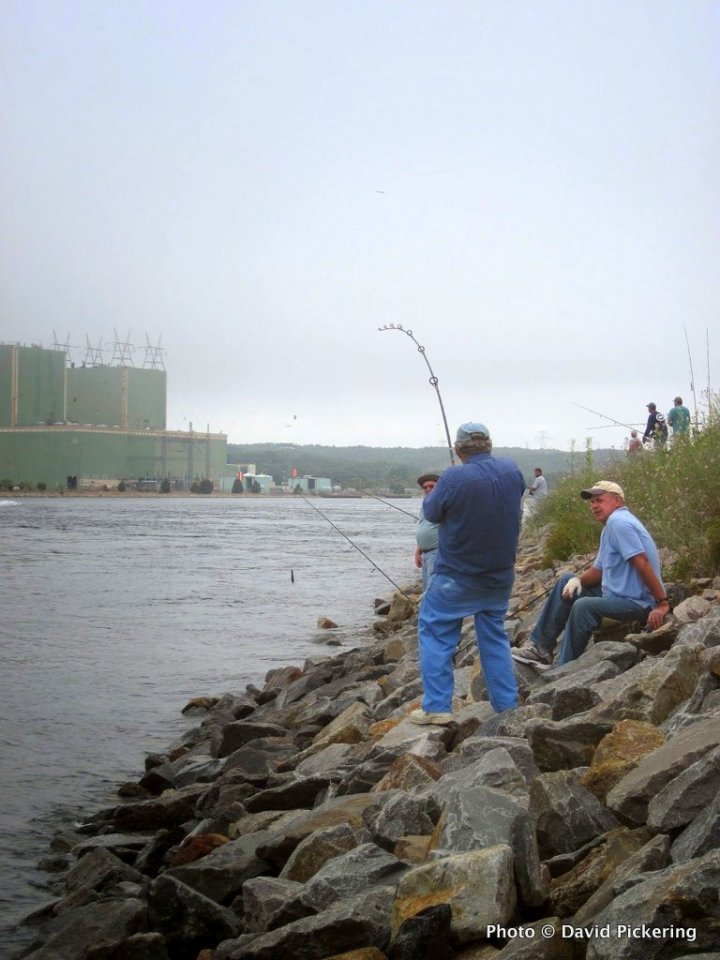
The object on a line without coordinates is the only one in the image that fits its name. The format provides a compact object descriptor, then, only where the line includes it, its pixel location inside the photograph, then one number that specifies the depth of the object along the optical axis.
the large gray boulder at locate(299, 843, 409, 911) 4.21
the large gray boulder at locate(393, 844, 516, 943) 3.70
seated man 6.85
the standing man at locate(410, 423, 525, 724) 6.12
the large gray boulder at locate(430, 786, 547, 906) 3.83
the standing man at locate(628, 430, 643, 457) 15.35
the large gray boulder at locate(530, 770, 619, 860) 4.17
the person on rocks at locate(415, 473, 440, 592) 8.77
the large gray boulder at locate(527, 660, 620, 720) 5.80
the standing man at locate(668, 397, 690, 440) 15.83
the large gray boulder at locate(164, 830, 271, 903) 5.04
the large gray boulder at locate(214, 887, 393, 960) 3.89
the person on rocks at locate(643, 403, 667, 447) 14.03
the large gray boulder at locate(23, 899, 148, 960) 4.91
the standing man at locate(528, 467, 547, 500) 26.58
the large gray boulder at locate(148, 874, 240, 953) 4.70
